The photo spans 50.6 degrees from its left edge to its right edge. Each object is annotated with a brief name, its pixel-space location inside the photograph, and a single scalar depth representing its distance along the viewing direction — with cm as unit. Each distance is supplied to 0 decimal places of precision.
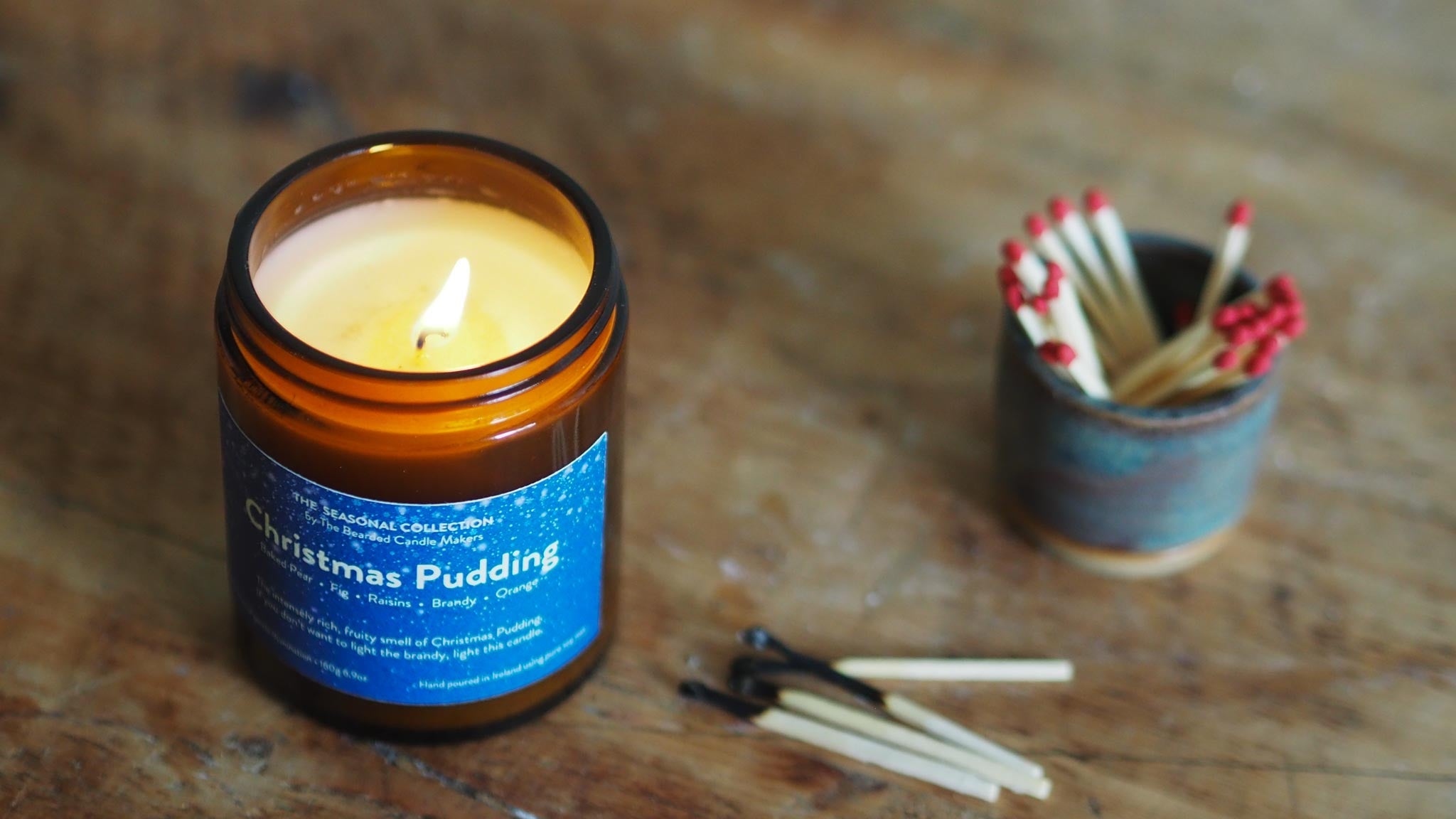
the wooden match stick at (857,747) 50
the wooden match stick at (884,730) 51
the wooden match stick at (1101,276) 58
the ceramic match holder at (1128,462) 53
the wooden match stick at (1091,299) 58
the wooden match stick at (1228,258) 57
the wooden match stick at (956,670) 54
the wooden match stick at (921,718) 52
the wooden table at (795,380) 51
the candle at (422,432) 42
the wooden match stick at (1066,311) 54
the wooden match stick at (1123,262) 58
